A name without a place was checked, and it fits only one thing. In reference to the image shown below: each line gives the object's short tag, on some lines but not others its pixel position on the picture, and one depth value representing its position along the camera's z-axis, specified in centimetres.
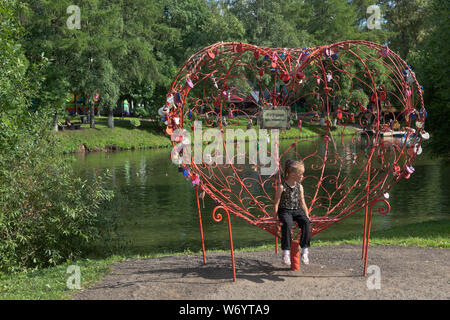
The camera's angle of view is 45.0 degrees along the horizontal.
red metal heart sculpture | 732
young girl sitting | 701
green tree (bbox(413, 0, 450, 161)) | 1438
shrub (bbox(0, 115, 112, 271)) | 955
